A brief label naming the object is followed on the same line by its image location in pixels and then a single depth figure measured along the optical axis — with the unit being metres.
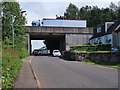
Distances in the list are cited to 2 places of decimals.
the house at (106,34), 32.28
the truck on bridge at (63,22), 44.75
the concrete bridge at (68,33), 41.31
